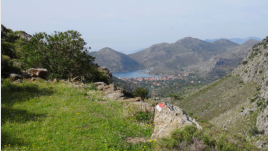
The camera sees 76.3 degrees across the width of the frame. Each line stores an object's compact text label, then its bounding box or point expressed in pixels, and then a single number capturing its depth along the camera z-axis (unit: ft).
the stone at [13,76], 59.96
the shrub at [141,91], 118.91
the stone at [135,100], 49.98
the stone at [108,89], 61.54
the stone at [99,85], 68.33
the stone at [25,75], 66.28
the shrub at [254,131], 166.30
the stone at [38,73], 72.38
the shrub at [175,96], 356.69
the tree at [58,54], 84.94
